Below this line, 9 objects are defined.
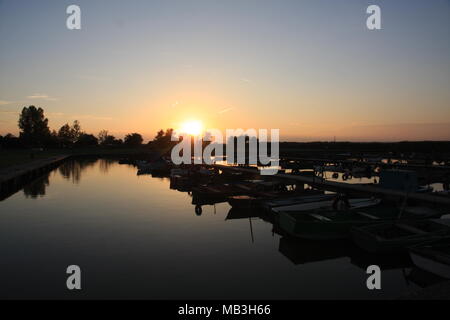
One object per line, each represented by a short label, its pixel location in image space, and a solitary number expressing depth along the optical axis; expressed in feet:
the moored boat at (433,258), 41.63
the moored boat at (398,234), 55.26
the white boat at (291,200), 86.89
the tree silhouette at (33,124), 488.02
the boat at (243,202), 96.73
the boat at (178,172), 175.11
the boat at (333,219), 63.00
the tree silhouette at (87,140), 572.26
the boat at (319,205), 79.36
